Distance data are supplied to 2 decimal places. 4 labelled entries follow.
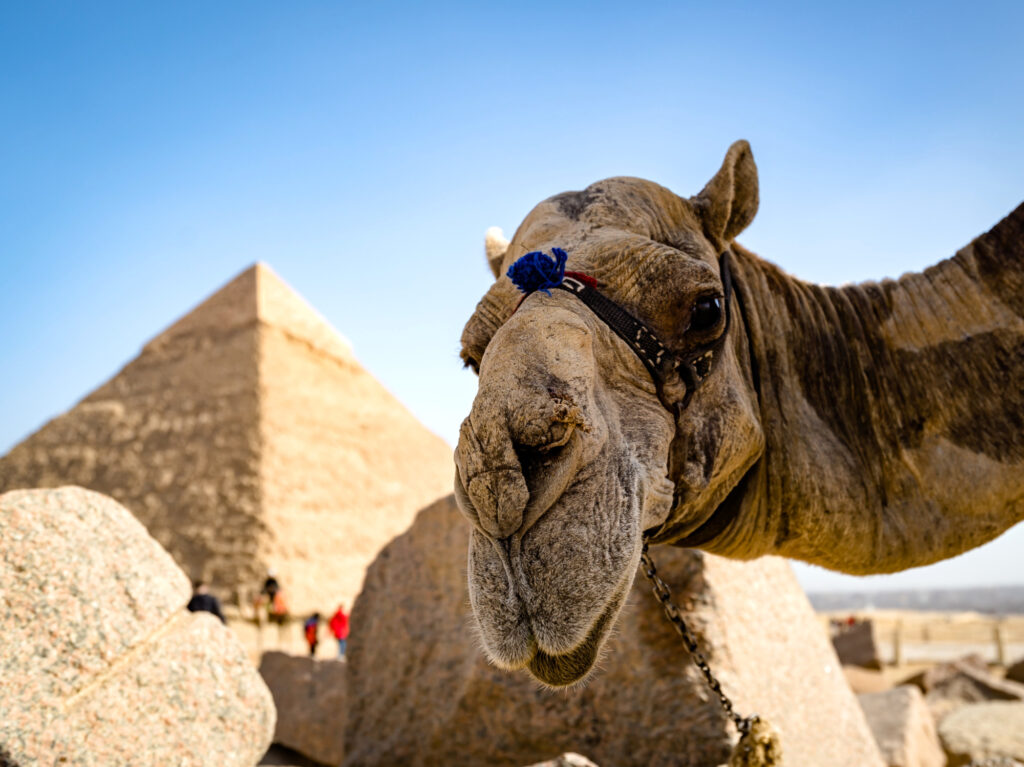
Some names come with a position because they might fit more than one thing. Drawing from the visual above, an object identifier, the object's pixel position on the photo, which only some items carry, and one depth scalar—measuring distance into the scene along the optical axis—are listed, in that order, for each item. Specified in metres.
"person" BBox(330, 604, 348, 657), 19.83
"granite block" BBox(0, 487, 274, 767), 3.14
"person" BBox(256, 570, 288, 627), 24.26
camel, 1.94
